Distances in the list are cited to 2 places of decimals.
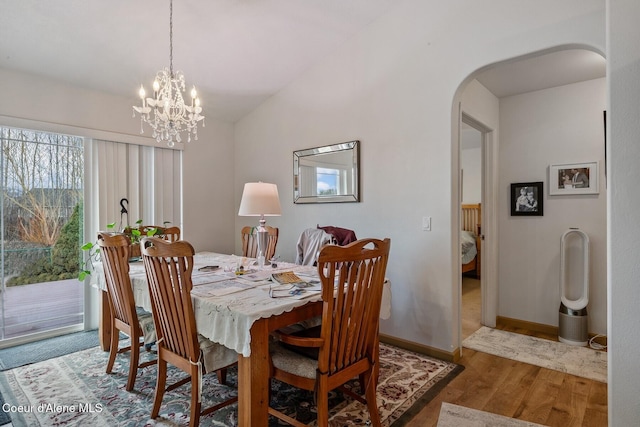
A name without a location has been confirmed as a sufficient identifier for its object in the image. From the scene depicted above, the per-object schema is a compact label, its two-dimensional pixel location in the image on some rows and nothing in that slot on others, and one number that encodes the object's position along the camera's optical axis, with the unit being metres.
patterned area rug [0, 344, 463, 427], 1.96
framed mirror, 3.33
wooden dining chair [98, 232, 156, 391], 2.18
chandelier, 2.42
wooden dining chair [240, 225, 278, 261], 3.15
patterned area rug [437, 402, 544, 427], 1.92
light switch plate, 2.83
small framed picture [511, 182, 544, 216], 3.46
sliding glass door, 3.09
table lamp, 2.57
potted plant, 2.91
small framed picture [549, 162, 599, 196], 3.16
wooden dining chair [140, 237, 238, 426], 1.67
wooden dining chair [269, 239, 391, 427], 1.52
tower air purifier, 3.07
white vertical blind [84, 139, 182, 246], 3.42
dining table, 1.56
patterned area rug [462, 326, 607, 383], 2.60
